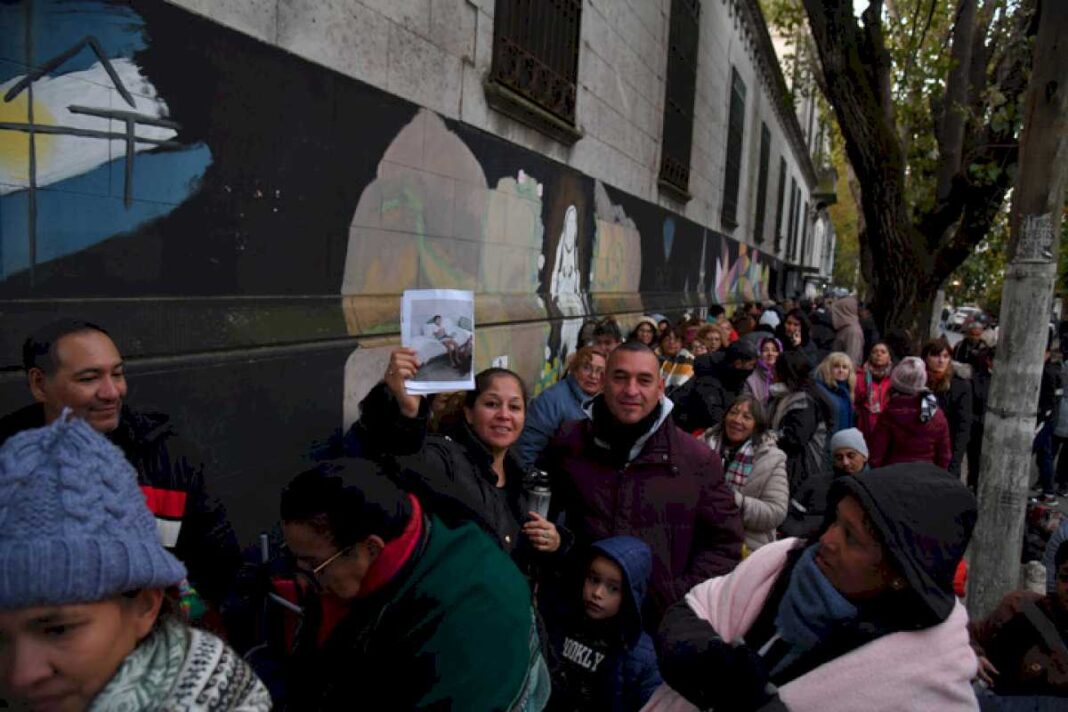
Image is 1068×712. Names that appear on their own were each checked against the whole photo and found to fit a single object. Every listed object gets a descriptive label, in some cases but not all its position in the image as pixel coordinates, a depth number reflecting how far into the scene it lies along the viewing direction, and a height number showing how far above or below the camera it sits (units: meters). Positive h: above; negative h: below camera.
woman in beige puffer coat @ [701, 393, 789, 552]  3.80 -0.79
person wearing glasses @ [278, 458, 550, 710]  1.58 -0.64
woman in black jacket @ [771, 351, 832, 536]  4.79 -0.68
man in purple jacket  2.76 -0.65
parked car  40.22 +0.04
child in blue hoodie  2.55 -1.12
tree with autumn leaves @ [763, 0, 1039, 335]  8.88 +2.17
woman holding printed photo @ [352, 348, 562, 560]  2.82 -0.58
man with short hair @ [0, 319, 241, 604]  2.22 -0.45
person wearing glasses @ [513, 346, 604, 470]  4.41 -0.56
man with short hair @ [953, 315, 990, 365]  10.09 -0.29
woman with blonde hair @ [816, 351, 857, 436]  5.40 -0.45
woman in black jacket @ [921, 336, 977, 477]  6.35 -0.56
